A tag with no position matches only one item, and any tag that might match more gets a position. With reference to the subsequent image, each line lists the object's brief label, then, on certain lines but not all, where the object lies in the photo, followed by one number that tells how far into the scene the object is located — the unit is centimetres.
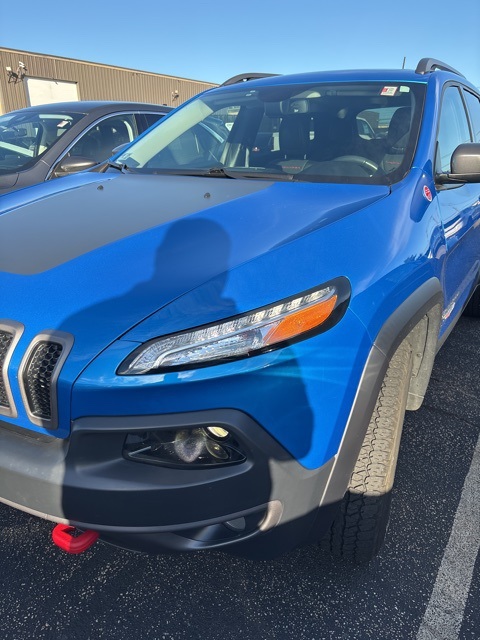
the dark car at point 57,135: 410
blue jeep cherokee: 124
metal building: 2025
